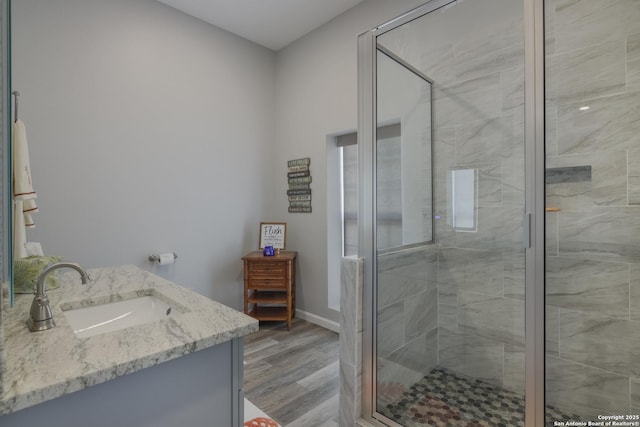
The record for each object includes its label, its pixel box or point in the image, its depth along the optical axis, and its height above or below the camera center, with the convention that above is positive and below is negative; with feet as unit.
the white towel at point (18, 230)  4.51 -0.30
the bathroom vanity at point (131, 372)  2.34 -1.33
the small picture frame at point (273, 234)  10.89 -0.96
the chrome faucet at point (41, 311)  3.18 -1.04
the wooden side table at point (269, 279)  9.94 -2.33
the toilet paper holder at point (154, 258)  8.72 -1.39
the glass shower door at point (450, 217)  5.76 -0.28
